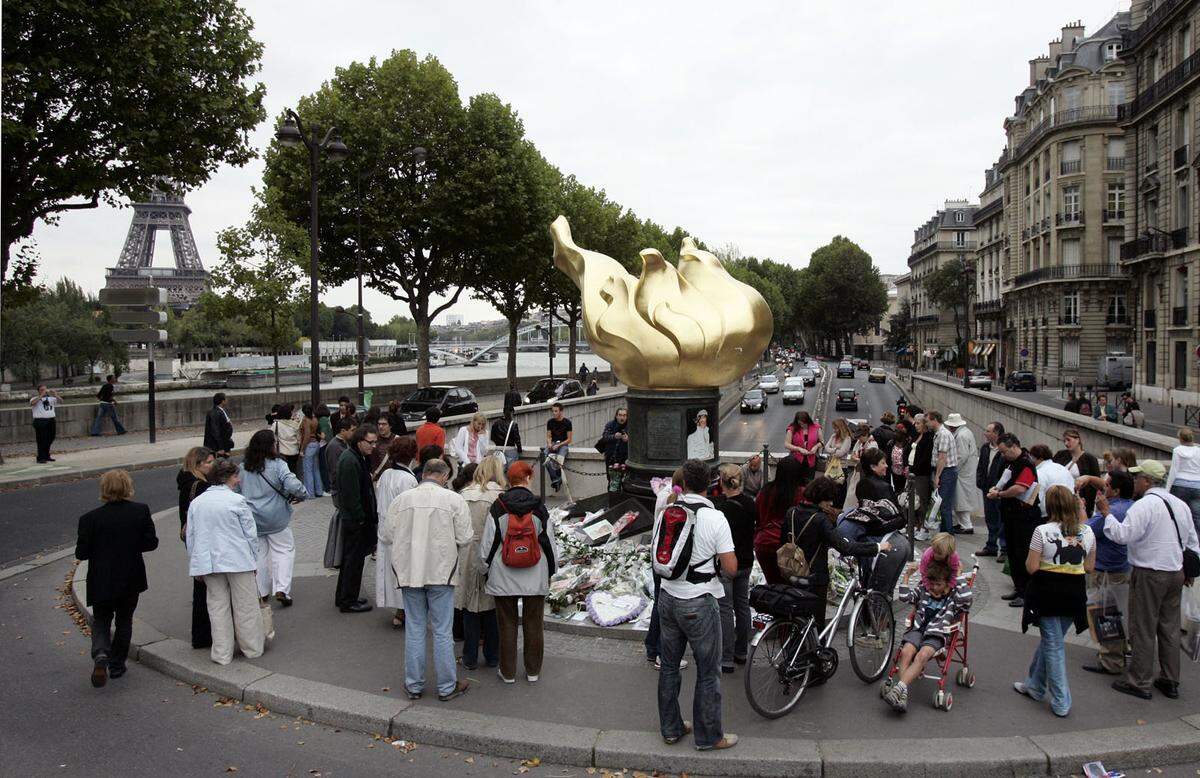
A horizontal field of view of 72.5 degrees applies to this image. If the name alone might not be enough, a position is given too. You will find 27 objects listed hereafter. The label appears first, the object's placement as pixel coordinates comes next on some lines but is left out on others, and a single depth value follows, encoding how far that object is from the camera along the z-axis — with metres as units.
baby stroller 6.08
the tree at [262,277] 30.17
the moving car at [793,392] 51.88
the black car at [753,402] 47.22
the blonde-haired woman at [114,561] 6.59
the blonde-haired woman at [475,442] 12.11
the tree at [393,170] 30.53
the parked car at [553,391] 35.32
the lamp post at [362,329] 25.41
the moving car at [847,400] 45.69
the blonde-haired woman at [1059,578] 5.96
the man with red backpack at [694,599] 5.29
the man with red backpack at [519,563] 6.29
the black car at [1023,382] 51.69
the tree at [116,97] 15.25
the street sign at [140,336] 20.95
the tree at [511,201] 32.34
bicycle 5.94
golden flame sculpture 11.65
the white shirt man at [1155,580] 6.27
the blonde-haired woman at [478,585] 6.72
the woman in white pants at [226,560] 6.77
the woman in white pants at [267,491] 7.55
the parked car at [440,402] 25.86
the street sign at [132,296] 20.98
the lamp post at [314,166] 16.58
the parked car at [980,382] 53.91
